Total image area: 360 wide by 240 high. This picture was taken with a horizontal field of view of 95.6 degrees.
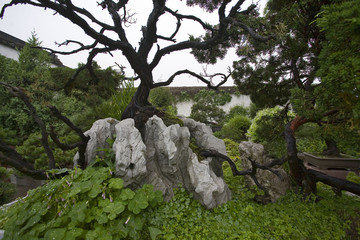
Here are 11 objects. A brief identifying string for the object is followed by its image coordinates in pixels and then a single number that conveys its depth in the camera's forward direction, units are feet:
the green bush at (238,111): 36.92
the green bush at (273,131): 9.48
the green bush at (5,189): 8.17
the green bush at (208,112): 32.12
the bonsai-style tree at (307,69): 3.20
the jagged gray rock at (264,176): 8.02
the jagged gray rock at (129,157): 6.39
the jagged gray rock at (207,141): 8.89
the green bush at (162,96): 31.65
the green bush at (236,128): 25.05
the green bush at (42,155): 10.96
